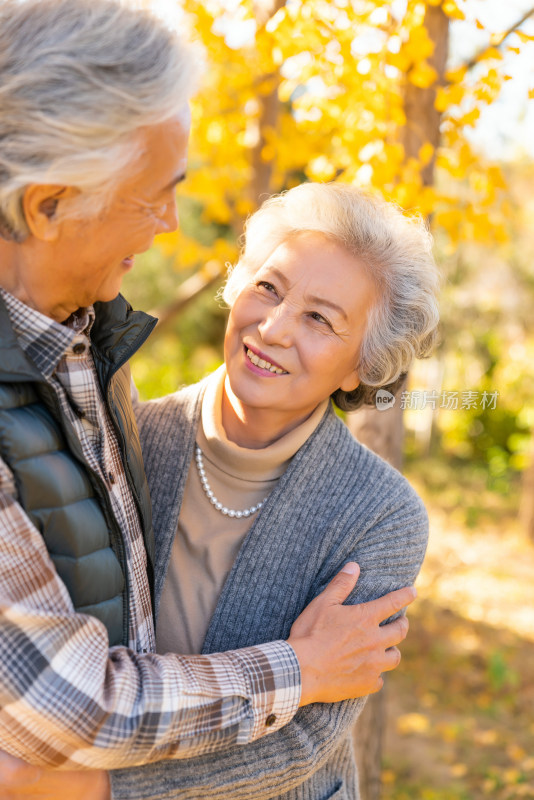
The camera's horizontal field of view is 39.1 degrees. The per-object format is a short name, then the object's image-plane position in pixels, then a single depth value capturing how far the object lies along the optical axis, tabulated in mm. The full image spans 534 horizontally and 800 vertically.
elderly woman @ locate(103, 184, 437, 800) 1729
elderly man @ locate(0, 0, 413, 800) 1177
